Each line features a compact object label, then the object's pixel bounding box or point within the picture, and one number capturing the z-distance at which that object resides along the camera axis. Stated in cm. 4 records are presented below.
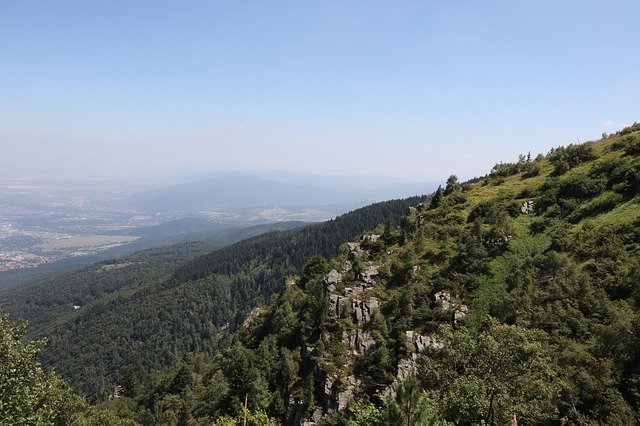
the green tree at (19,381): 2203
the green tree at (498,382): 2275
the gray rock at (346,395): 4300
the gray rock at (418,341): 4384
